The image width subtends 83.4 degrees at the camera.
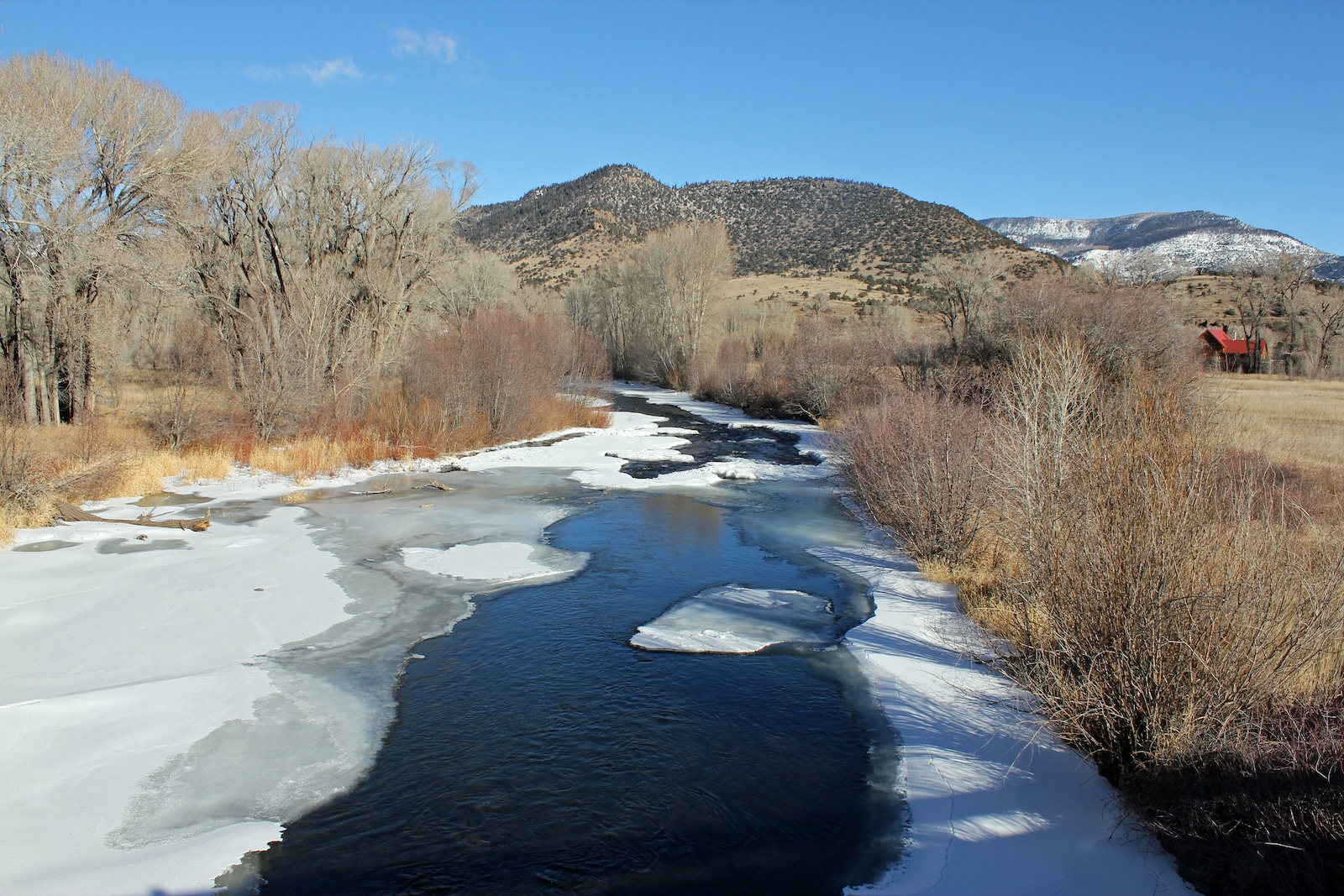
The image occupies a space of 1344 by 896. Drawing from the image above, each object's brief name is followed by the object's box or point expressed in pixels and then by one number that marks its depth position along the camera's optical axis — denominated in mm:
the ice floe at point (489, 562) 10047
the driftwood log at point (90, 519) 11242
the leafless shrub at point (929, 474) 10336
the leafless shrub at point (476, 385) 21750
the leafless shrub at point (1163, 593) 4332
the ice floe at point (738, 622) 7816
